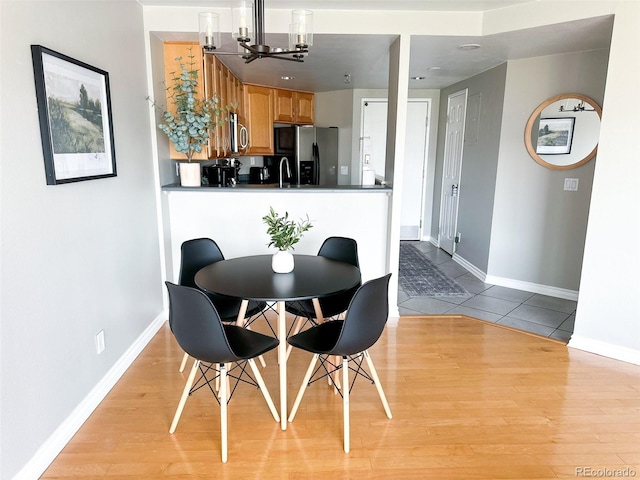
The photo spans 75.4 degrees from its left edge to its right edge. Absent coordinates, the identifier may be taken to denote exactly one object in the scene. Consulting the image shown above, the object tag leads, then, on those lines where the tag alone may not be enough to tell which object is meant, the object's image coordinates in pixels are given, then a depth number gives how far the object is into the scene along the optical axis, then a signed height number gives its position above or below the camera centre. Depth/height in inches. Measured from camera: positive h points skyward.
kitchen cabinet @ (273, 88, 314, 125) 219.8 +30.2
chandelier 76.0 +24.7
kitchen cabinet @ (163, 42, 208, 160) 131.5 +31.3
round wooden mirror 149.4 +12.6
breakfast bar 139.3 -17.8
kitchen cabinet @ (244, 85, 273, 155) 206.2 +21.9
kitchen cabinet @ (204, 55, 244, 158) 138.9 +26.6
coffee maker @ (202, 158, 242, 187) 147.6 -4.9
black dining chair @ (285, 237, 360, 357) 100.8 -34.4
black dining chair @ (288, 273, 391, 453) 74.7 -32.5
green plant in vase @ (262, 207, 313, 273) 90.9 -17.0
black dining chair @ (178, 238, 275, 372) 100.5 -27.4
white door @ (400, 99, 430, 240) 242.1 -3.2
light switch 154.6 -6.9
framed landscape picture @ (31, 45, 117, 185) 73.0 +8.2
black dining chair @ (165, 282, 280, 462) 71.2 -31.9
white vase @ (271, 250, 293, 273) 92.5 -22.0
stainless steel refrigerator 226.2 +4.3
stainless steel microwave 178.2 +12.1
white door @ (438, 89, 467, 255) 211.0 -2.7
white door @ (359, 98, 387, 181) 234.1 +20.5
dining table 79.5 -24.7
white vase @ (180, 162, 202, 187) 135.2 -4.3
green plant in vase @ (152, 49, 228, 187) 123.7 +13.8
